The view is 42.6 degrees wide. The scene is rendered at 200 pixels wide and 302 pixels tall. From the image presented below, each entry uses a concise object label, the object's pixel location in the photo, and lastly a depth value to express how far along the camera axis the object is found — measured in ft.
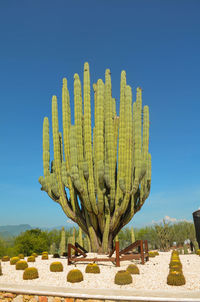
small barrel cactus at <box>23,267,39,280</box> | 32.18
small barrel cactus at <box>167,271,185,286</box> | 26.27
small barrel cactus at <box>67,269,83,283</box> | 29.17
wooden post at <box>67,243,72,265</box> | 42.80
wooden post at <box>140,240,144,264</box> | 40.59
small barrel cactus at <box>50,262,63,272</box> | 36.63
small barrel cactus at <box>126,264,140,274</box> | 32.63
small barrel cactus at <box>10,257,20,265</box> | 47.85
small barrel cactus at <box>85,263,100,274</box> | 34.14
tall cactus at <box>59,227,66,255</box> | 67.77
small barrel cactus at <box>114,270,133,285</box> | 27.37
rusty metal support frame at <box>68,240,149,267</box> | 38.73
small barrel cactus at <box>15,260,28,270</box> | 40.70
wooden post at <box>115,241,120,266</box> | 38.54
